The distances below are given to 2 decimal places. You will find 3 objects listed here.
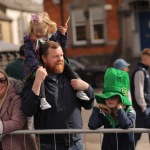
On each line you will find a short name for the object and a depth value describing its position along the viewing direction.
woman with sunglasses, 8.30
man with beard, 8.20
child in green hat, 8.14
